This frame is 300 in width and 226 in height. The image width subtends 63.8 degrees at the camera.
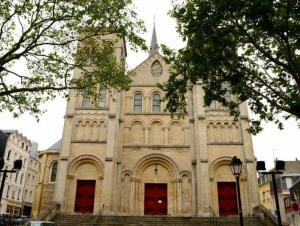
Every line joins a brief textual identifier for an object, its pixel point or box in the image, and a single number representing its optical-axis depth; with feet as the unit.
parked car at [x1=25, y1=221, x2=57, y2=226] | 46.49
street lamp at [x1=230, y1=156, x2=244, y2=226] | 30.94
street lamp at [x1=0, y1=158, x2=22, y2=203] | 30.40
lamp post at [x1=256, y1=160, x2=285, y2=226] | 30.01
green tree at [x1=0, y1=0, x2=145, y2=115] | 34.15
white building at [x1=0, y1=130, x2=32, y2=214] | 114.47
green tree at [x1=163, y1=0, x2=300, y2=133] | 27.26
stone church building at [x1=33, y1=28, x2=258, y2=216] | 63.54
